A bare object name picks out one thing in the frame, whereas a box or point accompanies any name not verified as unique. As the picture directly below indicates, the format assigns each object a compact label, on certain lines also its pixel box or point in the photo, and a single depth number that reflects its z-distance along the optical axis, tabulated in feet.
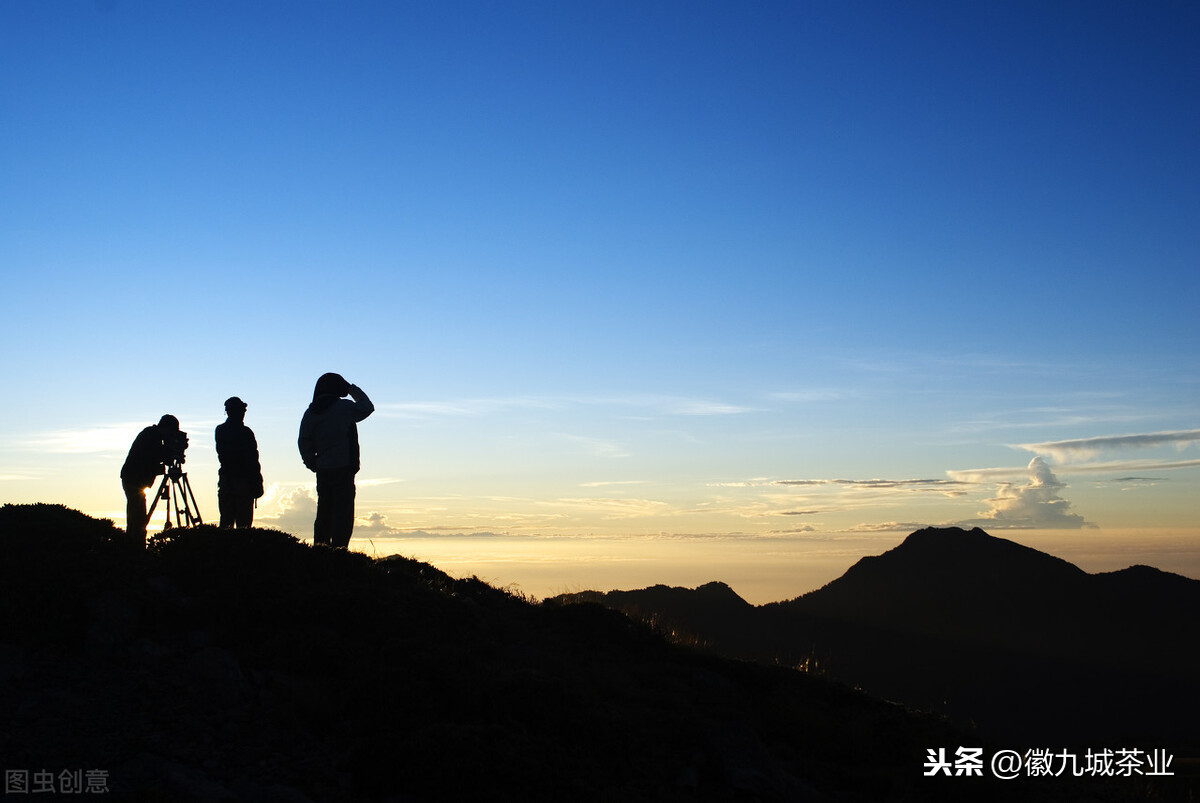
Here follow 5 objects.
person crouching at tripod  55.42
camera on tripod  56.34
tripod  56.39
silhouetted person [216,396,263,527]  54.70
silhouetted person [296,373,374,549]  52.21
